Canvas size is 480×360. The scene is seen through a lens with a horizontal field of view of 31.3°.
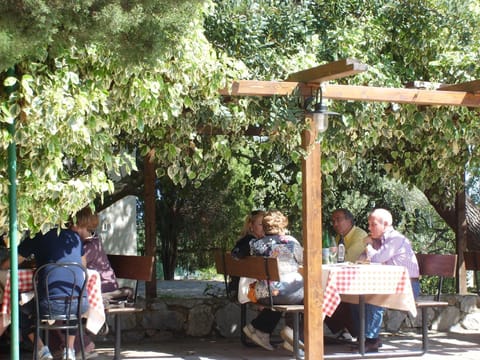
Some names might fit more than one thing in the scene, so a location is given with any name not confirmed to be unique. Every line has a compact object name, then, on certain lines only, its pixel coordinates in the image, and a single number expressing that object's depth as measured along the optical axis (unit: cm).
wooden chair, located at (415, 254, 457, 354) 795
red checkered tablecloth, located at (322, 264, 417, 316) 738
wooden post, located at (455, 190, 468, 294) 1017
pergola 694
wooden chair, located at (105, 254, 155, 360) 734
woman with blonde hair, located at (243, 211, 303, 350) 764
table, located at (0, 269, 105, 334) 698
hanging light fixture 698
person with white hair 785
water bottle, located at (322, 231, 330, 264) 795
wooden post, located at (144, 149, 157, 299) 903
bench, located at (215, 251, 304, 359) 736
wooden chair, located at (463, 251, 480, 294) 981
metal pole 561
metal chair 670
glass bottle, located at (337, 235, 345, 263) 779
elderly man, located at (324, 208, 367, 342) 834
